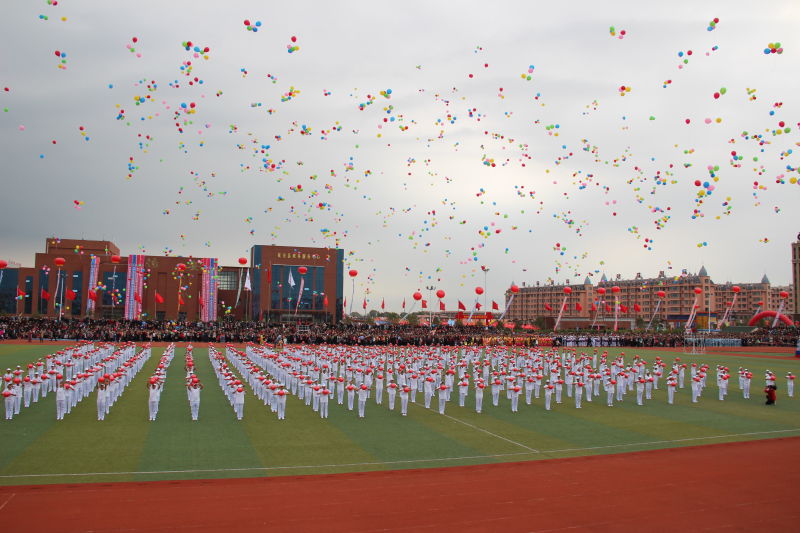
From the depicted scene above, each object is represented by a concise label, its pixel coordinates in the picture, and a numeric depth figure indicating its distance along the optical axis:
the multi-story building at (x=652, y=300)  131.38
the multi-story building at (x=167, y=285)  73.88
